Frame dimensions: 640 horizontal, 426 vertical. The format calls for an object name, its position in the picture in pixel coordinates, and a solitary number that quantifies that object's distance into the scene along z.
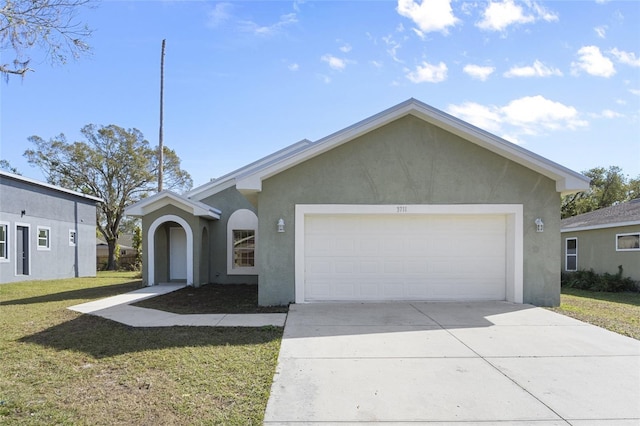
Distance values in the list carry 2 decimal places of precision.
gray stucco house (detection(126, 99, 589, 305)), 9.59
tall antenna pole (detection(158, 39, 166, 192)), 23.17
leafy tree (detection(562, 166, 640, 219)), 36.91
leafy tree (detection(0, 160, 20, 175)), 36.45
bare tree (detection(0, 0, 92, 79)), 5.63
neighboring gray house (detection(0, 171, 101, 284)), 16.62
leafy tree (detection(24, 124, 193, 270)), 32.19
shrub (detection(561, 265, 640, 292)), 16.70
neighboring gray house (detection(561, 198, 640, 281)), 16.75
